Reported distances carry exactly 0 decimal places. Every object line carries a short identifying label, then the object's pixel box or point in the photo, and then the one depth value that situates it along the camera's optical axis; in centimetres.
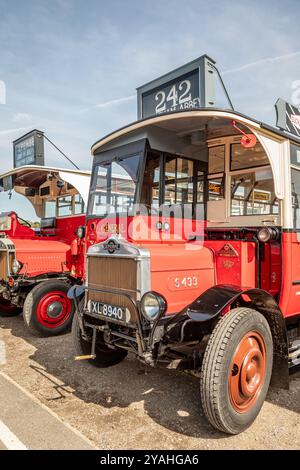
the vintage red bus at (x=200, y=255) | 297
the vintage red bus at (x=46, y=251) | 591
